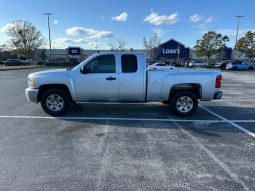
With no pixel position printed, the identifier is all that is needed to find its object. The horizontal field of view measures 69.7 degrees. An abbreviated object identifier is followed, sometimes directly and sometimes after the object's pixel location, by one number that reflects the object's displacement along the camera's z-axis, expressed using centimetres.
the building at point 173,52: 4793
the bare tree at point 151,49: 4970
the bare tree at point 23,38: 4733
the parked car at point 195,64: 4267
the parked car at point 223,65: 3501
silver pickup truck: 557
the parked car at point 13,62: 4688
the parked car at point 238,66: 3258
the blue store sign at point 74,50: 5795
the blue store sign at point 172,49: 4793
